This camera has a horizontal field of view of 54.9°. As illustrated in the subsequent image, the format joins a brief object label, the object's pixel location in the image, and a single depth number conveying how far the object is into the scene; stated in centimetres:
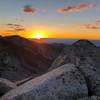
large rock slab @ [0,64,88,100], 342
